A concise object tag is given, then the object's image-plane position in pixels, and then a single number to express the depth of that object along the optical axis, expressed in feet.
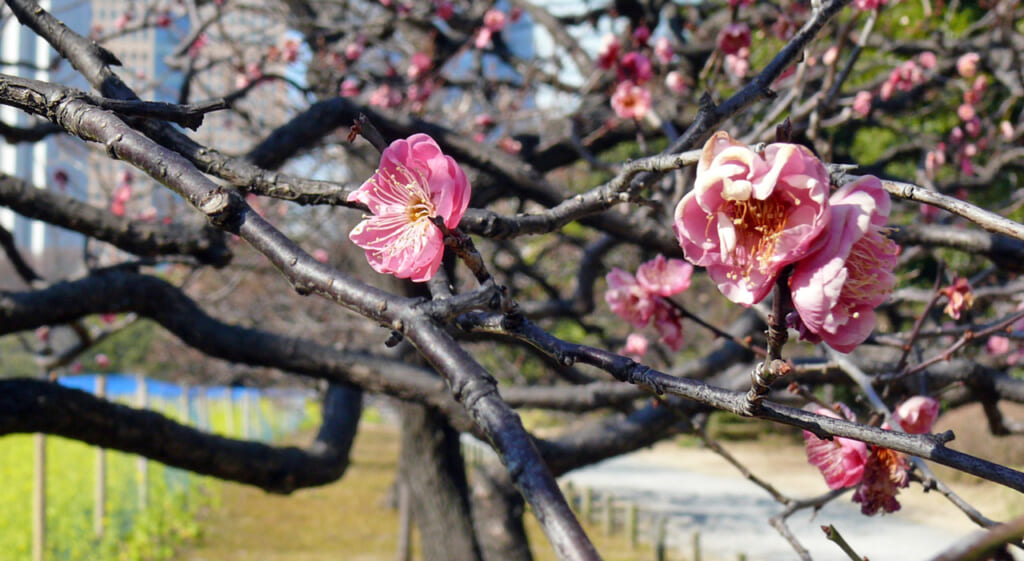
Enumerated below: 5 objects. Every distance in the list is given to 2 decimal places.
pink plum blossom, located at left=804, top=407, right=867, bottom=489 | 1.61
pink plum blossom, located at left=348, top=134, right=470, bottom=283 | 1.39
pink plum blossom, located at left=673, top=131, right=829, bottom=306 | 1.27
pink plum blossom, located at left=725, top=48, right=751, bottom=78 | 3.87
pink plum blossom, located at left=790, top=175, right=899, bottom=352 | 1.28
